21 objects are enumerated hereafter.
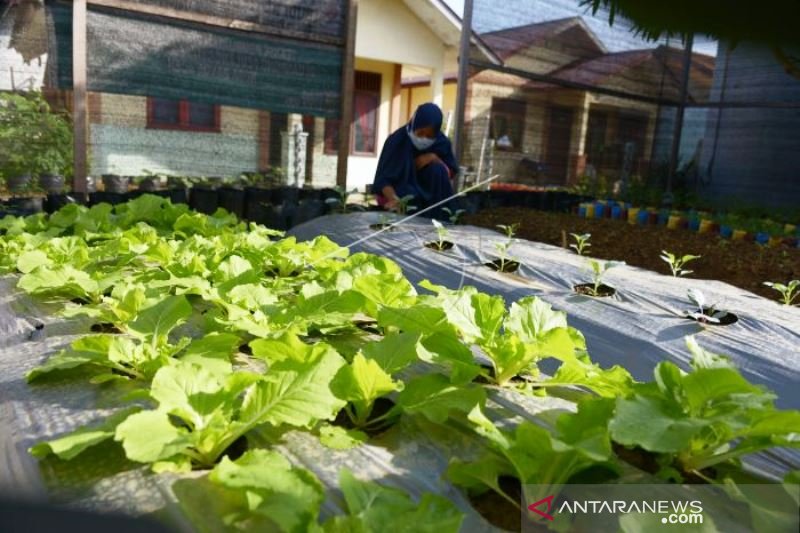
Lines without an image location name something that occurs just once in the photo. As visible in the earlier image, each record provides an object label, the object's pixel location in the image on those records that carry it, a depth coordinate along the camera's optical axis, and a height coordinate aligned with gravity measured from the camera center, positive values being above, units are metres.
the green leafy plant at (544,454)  0.73 -0.34
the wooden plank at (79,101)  4.49 +0.25
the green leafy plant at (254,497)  0.64 -0.37
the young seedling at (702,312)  2.10 -0.47
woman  5.01 -0.06
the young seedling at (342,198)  5.12 -0.37
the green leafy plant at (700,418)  0.74 -0.30
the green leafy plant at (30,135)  4.51 -0.02
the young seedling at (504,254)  2.72 -0.41
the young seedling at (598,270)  2.43 -0.39
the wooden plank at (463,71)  6.35 +0.92
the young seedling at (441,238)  2.99 -0.38
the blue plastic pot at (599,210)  7.42 -0.45
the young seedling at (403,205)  4.45 -0.34
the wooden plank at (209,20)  4.70 +1.02
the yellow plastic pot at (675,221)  6.78 -0.48
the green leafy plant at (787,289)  2.55 -0.43
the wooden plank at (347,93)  5.77 +0.58
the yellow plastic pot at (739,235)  6.12 -0.52
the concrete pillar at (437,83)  10.84 +1.36
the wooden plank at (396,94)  11.08 +1.15
